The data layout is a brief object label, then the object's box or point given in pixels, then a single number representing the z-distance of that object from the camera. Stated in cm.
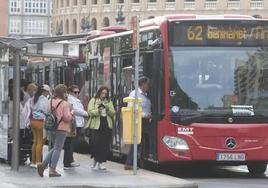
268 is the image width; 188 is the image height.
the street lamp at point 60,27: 13235
